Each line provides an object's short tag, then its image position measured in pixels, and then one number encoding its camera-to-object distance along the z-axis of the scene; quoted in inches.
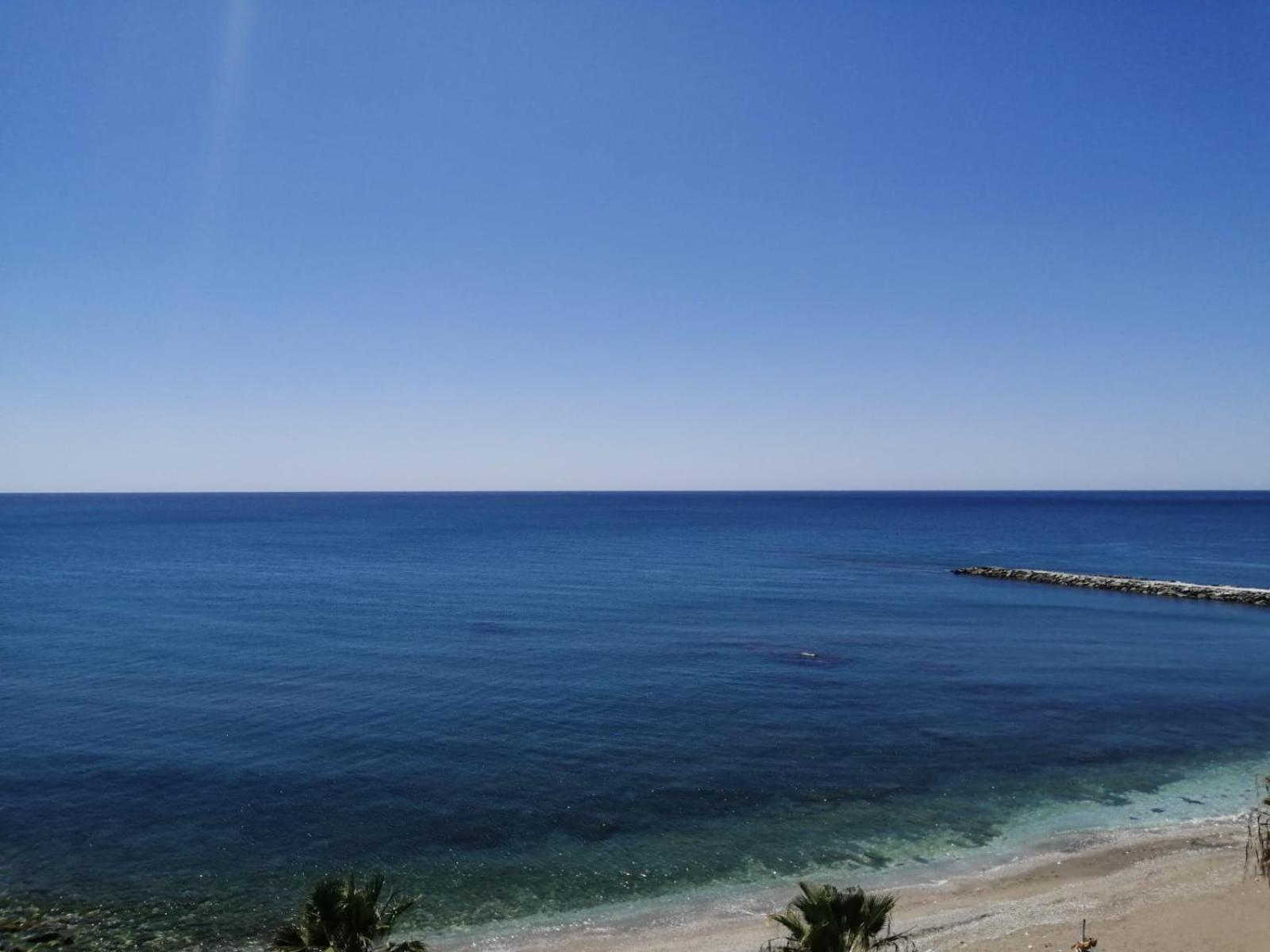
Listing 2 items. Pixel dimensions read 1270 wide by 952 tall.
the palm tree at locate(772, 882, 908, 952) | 598.5
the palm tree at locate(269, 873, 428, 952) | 609.9
